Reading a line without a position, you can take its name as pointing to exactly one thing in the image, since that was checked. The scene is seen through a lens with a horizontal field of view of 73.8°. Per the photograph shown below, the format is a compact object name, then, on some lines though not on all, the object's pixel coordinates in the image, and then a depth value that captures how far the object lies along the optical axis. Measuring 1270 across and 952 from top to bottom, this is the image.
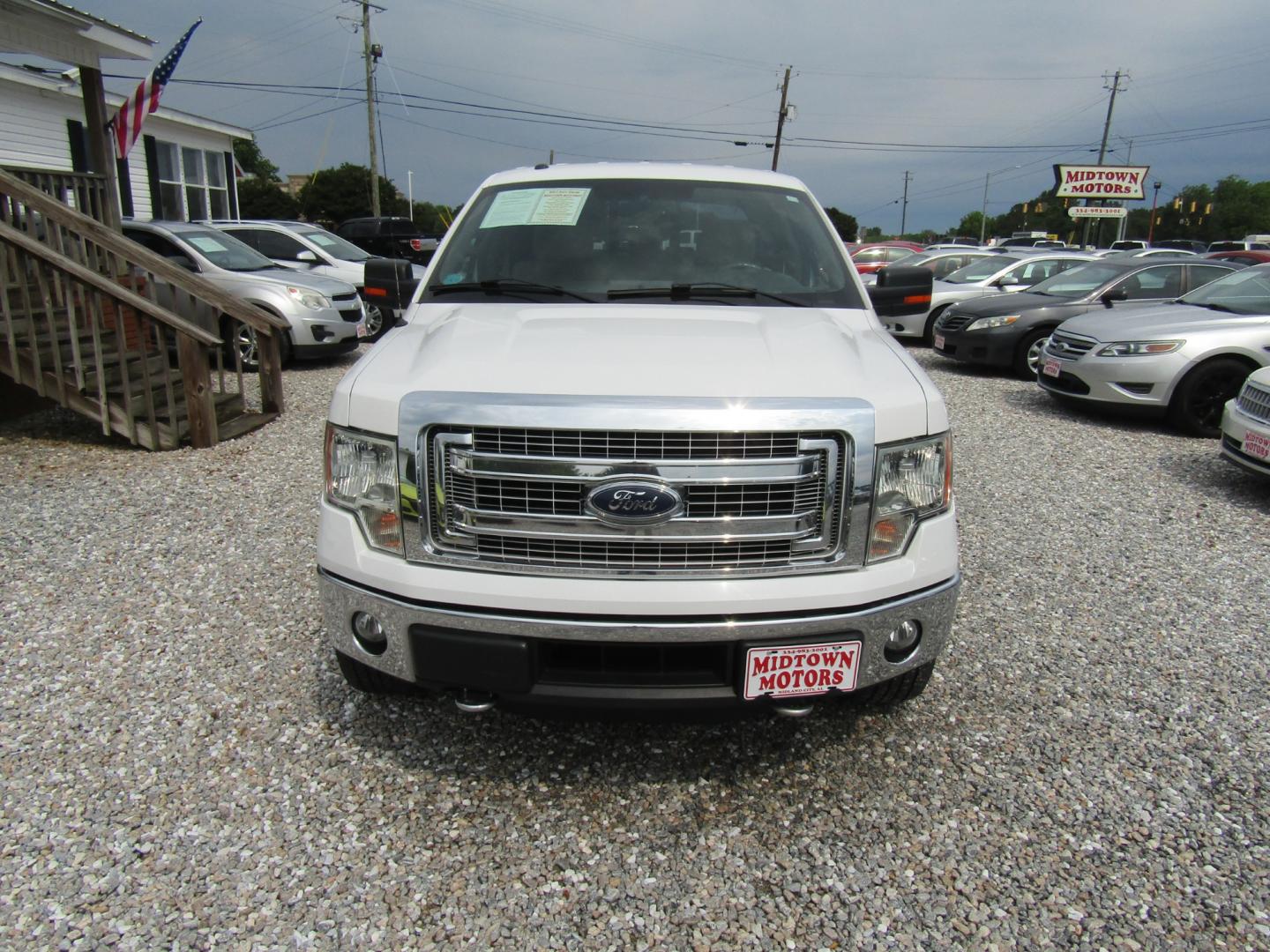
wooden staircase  6.25
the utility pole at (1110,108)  48.51
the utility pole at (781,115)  44.78
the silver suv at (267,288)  9.66
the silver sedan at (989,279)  12.75
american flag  11.30
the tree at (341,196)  50.69
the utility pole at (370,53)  33.31
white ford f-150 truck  2.18
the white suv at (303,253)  12.03
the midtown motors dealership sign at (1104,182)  40.25
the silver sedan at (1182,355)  7.48
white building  15.48
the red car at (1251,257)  21.00
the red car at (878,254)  19.69
